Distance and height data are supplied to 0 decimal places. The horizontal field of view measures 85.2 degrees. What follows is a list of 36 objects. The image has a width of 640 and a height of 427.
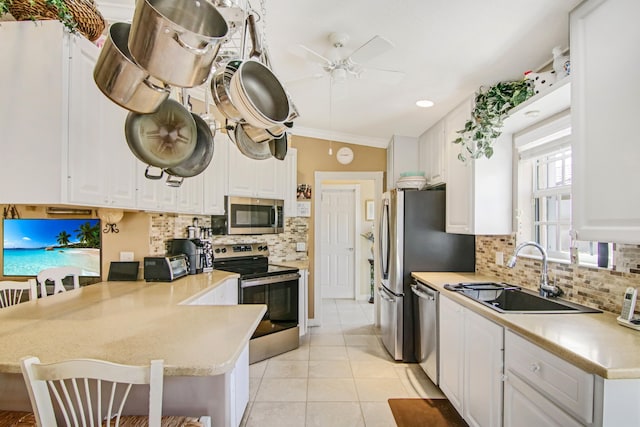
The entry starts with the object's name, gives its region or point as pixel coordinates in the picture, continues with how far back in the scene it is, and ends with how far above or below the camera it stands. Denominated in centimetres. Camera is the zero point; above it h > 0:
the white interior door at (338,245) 611 -49
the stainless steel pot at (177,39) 92 +48
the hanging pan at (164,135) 166 +40
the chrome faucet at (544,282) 212 -40
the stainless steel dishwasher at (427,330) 274 -94
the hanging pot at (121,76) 115 +47
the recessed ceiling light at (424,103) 301 +100
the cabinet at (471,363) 181 -88
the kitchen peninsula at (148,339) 118 -48
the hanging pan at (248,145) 162 +36
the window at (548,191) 219 +19
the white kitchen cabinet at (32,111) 163 +49
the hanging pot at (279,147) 186 +38
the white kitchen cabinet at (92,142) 171 +40
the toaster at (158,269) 262 -40
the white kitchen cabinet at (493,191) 268 +21
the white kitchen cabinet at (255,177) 348 +42
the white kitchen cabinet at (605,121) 132 +40
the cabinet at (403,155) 414 +74
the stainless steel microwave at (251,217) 346 +0
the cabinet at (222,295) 232 -59
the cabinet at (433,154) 338 +67
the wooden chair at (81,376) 95 -44
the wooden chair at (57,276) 232 -41
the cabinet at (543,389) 122 -68
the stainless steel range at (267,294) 327 -76
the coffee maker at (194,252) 298 -31
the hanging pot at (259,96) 123 +46
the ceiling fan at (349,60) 192 +95
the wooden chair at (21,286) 210 -43
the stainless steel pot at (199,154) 177 +32
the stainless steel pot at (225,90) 134 +50
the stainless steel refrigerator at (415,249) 329 -30
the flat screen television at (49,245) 278 -23
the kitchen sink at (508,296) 208 -53
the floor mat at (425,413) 232 -137
